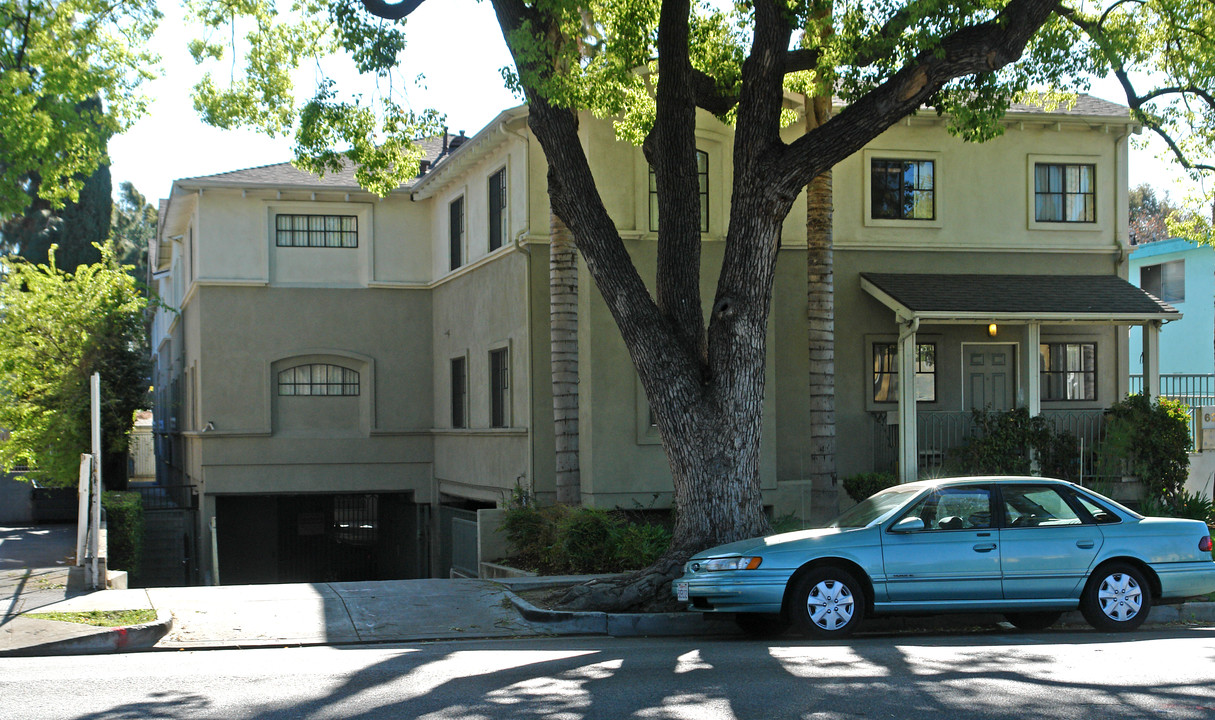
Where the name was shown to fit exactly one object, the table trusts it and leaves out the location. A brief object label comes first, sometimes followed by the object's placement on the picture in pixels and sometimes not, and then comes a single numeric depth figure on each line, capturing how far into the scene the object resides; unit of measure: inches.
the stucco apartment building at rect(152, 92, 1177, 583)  733.9
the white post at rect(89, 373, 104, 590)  474.3
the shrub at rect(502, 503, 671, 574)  568.1
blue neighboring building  1237.7
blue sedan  396.2
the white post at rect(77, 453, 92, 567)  485.1
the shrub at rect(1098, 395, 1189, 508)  727.7
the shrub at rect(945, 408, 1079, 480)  717.3
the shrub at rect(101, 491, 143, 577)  738.2
